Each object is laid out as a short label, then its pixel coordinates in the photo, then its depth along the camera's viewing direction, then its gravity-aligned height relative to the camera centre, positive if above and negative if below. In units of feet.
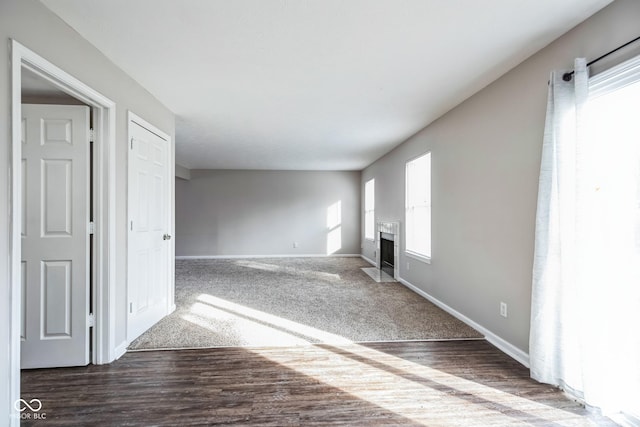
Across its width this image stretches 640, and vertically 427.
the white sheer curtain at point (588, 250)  5.39 -0.69
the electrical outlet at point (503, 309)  8.47 -2.68
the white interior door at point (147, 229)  8.95 -0.50
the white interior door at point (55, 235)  7.30 -0.52
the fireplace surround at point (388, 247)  17.31 -2.10
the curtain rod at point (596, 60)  5.29 +2.94
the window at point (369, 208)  23.70 +0.49
